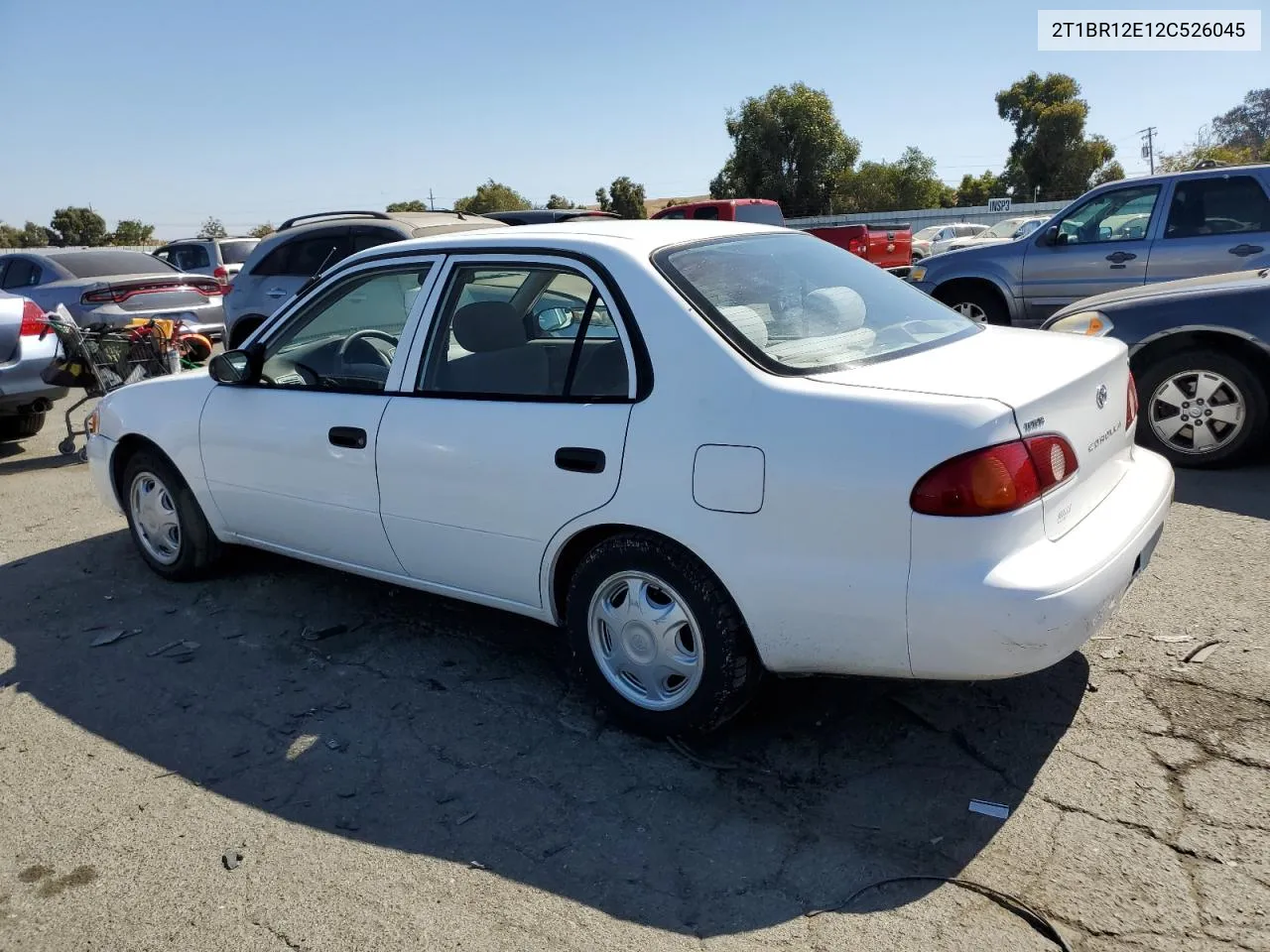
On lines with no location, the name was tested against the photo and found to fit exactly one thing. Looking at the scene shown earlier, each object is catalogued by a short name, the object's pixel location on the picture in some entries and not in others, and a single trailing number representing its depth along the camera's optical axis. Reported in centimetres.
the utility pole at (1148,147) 6194
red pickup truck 1845
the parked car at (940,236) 2673
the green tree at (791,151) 4956
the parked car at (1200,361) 582
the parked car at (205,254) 1842
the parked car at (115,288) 1141
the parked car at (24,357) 818
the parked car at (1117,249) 818
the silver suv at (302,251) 900
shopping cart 805
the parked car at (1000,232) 2402
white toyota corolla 274
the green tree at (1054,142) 4997
